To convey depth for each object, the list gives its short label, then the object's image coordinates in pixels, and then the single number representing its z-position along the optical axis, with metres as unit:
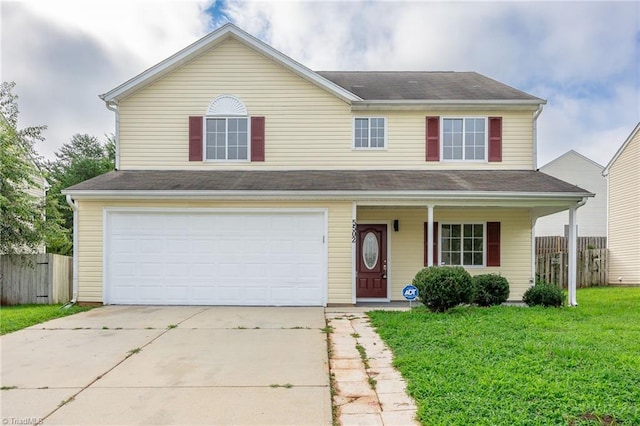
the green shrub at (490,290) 8.93
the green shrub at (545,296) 9.12
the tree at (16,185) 10.36
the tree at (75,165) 14.02
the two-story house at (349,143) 11.11
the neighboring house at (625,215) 15.32
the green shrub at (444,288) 7.89
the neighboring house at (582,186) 24.11
